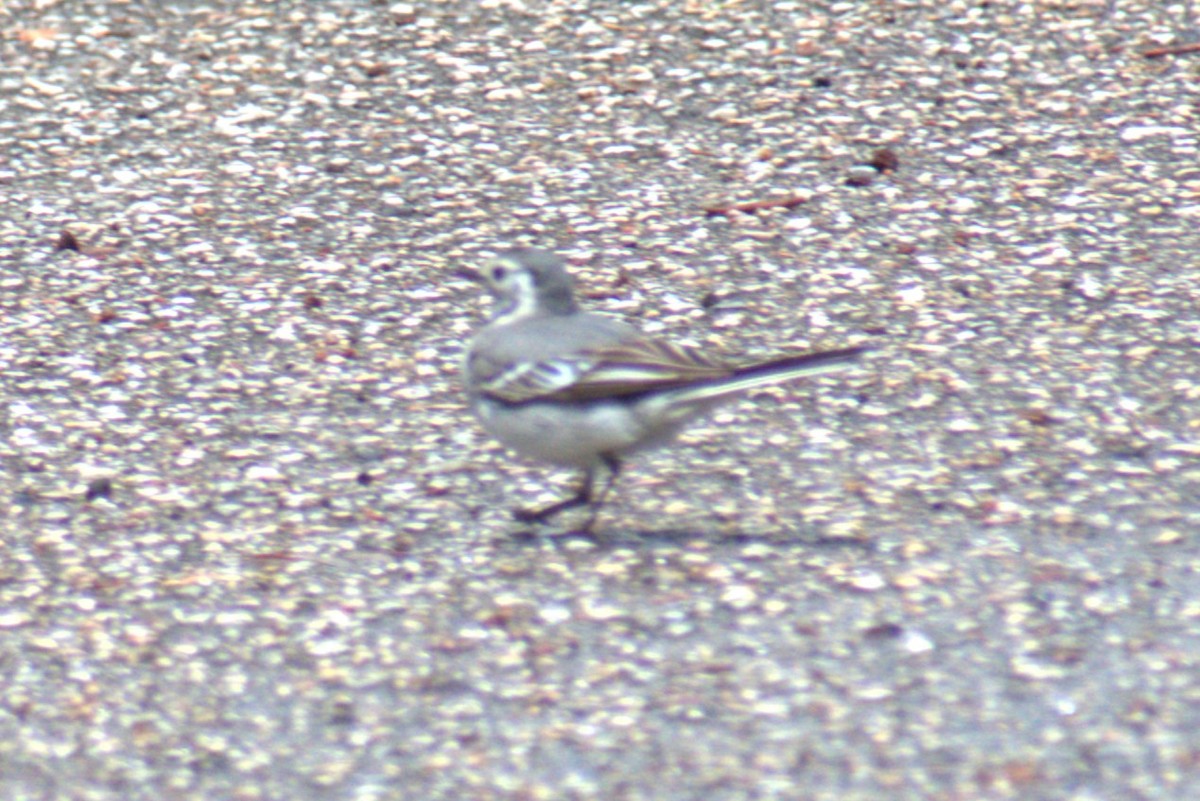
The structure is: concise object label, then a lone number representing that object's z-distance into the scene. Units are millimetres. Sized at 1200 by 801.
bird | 9219
